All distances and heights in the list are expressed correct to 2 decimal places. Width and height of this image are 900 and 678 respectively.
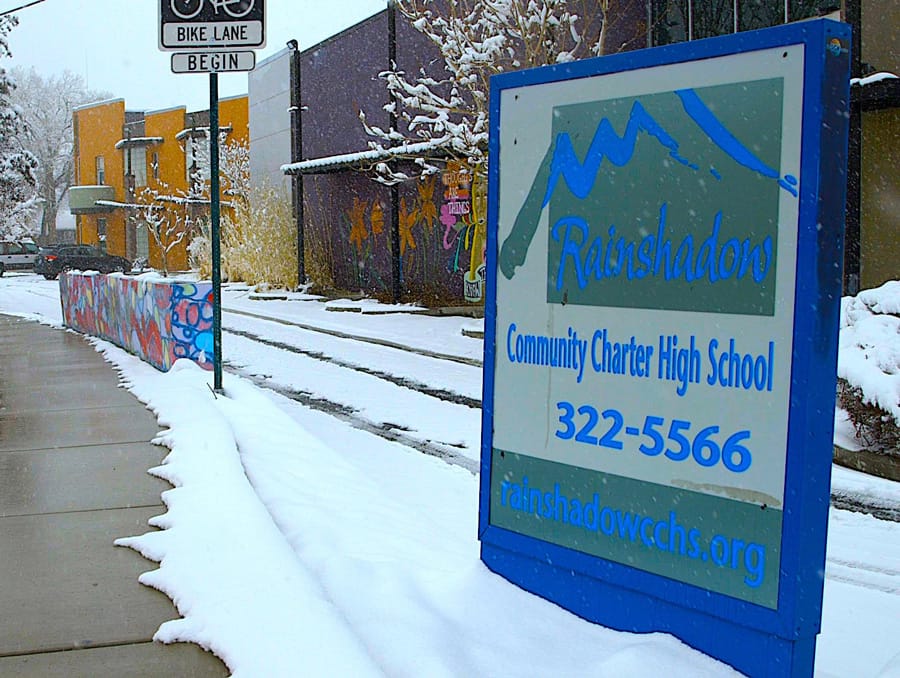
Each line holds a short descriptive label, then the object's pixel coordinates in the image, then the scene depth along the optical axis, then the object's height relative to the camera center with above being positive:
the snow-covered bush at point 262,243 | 28.64 +0.38
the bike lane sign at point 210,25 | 7.93 +1.79
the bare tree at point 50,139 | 78.44 +9.02
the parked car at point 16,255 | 45.90 -0.05
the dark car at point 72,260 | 40.22 -0.22
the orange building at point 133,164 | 48.12 +4.77
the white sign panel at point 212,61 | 7.93 +1.51
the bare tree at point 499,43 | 15.16 +3.38
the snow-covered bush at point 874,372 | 7.34 -0.83
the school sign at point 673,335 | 2.90 -0.24
